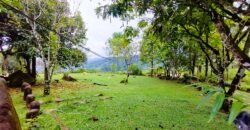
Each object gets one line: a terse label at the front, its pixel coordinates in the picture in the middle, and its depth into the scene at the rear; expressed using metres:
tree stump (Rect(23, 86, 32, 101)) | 4.69
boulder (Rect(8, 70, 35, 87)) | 6.35
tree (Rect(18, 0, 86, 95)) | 5.23
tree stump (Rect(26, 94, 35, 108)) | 4.23
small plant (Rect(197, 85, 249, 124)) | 0.36
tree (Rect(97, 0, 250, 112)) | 2.27
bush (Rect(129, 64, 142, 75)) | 11.81
